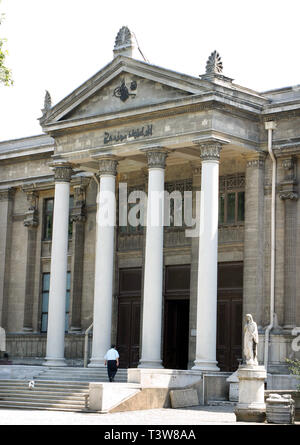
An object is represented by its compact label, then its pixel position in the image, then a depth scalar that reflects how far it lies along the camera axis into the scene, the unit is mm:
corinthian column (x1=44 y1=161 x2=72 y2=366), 35375
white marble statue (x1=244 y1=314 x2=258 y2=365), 25719
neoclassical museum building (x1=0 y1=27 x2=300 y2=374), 31984
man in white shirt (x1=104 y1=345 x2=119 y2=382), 31016
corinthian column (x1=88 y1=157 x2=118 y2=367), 33969
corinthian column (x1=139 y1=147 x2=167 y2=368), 32344
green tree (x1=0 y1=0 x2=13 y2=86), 27531
